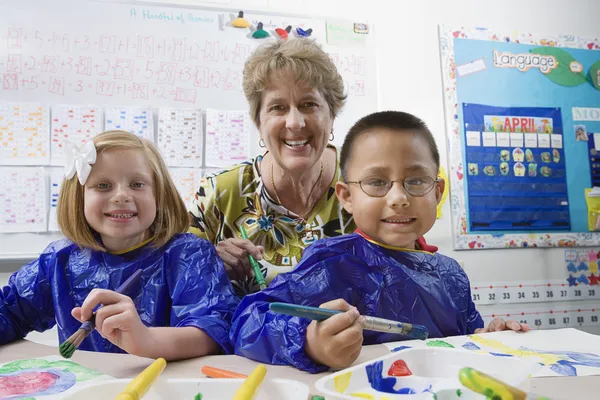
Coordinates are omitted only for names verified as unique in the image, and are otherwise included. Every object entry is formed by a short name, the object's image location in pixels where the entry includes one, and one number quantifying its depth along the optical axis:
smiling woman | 1.25
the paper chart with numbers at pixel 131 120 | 2.11
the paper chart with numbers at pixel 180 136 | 2.16
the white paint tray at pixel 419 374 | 0.52
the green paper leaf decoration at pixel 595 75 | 2.71
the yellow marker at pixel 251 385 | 0.43
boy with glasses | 0.84
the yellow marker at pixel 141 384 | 0.42
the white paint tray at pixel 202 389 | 0.47
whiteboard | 2.05
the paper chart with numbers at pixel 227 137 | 2.20
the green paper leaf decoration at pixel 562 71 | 2.66
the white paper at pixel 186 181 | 2.17
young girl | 0.95
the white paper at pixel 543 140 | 2.60
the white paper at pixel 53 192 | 2.03
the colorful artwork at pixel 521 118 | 2.52
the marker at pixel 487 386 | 0.37
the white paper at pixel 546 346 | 0.62
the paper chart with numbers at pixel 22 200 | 2.00
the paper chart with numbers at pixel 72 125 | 2.06
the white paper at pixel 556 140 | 2.62
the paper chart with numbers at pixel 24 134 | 2.01
